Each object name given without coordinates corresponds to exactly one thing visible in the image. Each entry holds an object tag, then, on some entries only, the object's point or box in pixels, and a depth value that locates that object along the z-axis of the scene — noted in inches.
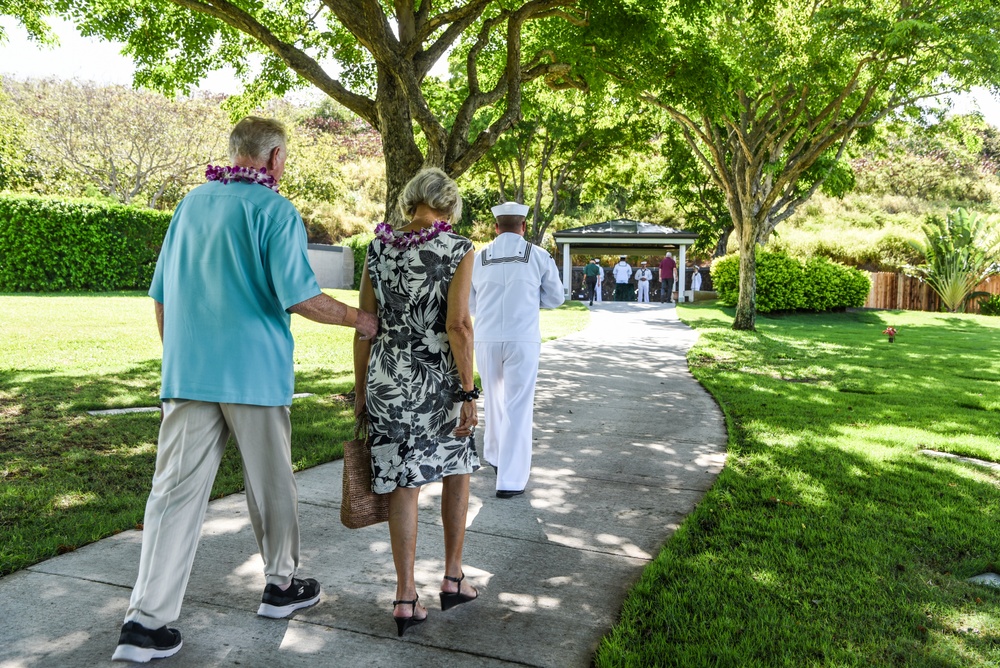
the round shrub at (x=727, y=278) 993.5
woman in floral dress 121.6
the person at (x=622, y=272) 1263.5
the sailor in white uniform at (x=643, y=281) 1277.1
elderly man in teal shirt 111.7
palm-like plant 1040.2
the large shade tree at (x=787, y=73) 438.3
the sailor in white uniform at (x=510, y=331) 195.6
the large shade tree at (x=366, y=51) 320.8
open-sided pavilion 1273.4
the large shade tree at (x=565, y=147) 941.8
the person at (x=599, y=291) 1276.8
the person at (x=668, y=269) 1230.3
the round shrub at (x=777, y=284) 935.7
